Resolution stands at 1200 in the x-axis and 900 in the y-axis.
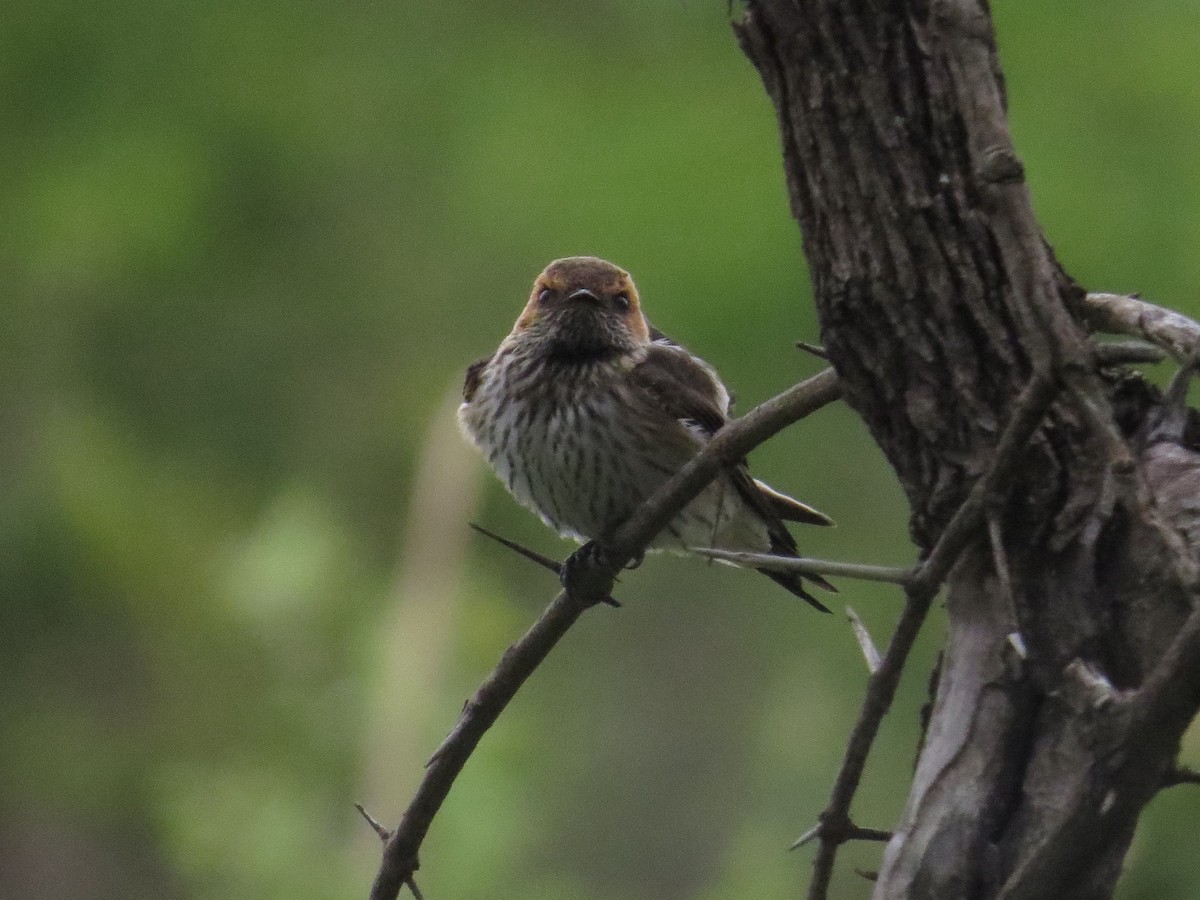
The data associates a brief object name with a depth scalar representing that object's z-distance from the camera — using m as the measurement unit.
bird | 9.95
